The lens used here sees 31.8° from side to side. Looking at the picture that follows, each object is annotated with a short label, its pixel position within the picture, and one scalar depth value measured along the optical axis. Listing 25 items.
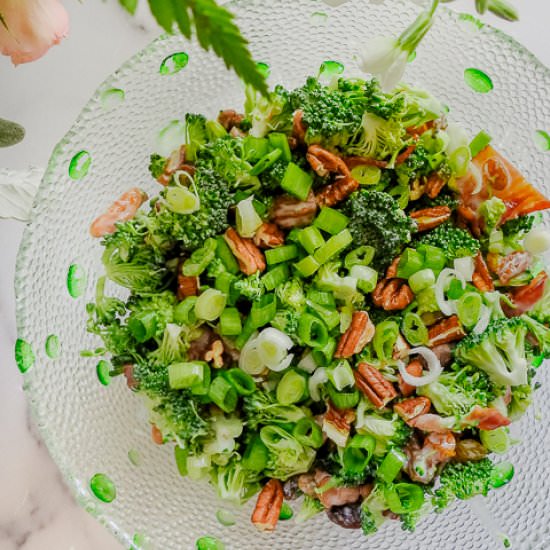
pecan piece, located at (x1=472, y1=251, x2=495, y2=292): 0.55
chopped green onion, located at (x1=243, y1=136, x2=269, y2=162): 0.53
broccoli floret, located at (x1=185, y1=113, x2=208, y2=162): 0.55
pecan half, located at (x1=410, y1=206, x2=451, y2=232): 0.54
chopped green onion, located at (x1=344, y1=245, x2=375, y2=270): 0.54
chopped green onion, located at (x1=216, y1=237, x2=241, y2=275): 0.54
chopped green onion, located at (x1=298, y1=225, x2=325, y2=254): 0.53
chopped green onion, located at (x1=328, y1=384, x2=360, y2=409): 0.53
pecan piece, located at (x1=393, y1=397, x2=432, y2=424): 0.53
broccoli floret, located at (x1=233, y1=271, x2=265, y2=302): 0.52
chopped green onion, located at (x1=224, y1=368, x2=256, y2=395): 0.53
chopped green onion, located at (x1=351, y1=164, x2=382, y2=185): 0.54
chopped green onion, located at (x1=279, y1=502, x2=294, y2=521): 0.58
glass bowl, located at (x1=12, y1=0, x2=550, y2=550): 0.58
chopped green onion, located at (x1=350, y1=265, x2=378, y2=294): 0.53
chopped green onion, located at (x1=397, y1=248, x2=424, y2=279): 0.53
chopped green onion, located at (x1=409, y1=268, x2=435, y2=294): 0.53
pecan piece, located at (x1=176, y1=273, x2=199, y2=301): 0.54
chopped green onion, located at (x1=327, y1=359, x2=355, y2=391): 0.52
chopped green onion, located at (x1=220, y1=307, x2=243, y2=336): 0.53
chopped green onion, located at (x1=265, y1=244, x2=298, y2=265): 0.54
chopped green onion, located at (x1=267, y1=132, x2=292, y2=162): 0.53
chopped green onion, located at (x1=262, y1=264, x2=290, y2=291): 0.53
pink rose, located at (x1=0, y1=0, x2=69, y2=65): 0.31
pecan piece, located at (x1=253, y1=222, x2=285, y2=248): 0.54
